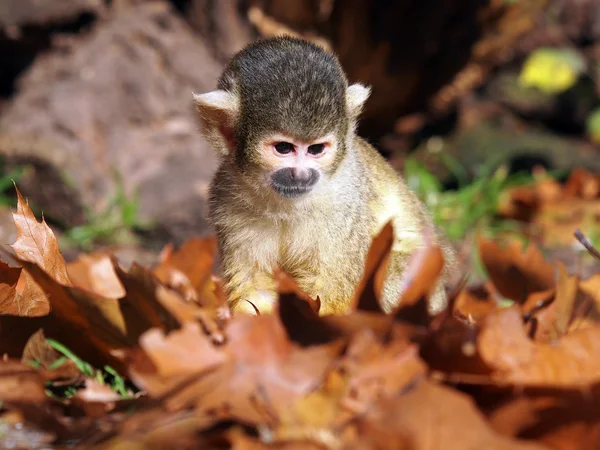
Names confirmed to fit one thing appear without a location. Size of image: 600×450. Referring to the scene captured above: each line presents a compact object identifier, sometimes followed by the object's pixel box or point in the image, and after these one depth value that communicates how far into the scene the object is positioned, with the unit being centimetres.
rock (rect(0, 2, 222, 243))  553
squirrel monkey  282
